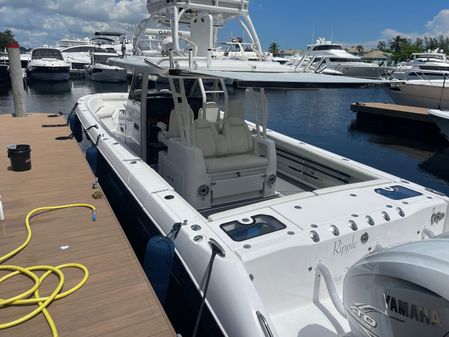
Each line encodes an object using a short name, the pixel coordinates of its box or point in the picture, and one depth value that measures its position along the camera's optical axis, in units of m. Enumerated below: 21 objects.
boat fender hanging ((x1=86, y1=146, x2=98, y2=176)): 4.97
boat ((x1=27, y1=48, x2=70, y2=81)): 26.80
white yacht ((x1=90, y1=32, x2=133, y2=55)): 38.34
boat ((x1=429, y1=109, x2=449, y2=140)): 12.05
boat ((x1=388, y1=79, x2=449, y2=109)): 16.45
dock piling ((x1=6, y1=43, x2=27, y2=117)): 8.32
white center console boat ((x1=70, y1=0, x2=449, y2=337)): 1.81
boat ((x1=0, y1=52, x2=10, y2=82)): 27.92
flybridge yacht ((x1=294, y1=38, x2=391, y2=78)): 30.70
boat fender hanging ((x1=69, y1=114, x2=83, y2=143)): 6.98
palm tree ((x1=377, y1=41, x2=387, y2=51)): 88.22
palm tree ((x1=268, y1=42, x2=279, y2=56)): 78.34
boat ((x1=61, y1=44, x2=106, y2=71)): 36.03
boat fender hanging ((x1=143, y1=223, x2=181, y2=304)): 2.65
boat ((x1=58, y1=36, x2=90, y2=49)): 43.66
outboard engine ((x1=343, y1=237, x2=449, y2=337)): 1.47
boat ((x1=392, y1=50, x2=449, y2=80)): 25.84
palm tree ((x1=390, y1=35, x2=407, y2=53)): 74.31
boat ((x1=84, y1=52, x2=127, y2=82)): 29.36
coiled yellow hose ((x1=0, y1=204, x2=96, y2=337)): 2.15
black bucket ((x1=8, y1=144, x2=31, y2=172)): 4.52
